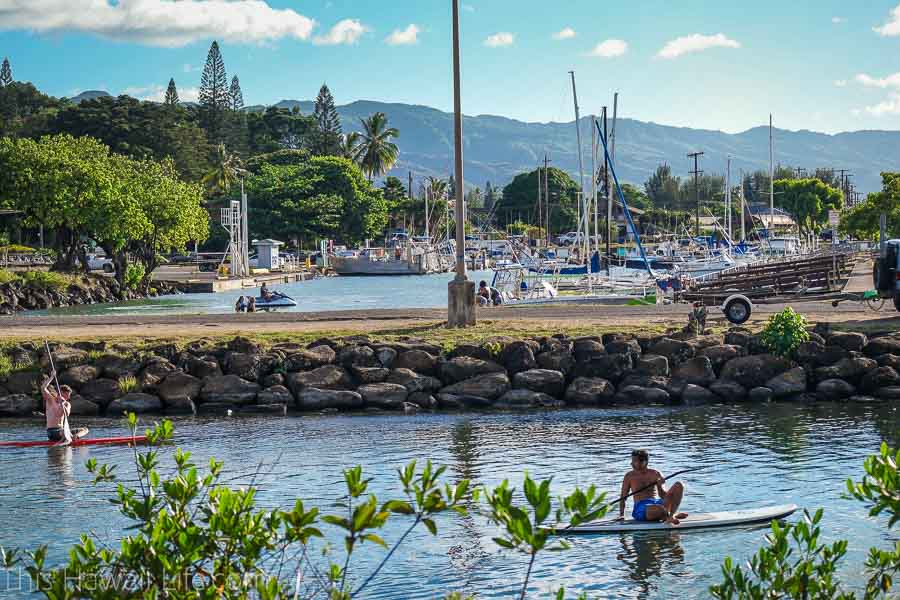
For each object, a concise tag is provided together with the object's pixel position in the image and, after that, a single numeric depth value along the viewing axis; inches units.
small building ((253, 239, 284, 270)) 4569.4
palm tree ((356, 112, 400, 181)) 6333.7
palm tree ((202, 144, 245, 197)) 5561.0
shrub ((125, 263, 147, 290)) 3193.9
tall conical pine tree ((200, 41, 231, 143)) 6358.3
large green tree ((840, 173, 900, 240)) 3553.2
